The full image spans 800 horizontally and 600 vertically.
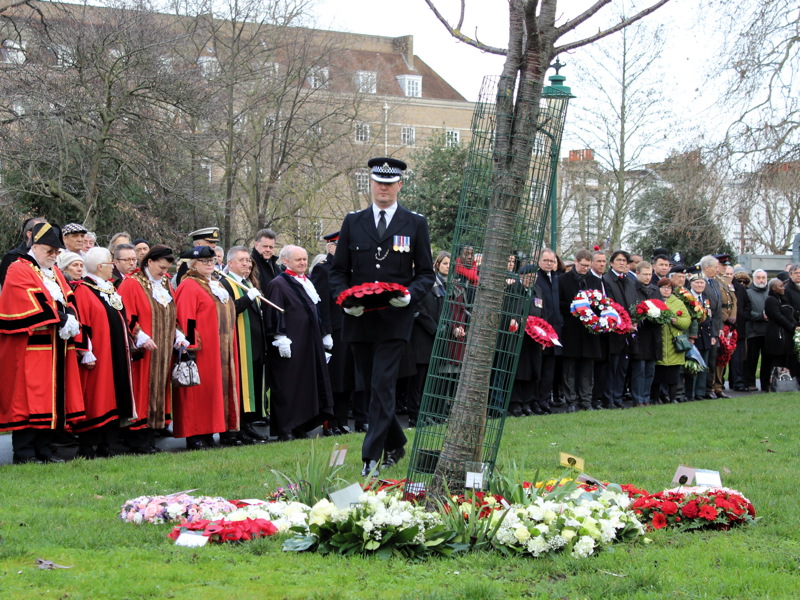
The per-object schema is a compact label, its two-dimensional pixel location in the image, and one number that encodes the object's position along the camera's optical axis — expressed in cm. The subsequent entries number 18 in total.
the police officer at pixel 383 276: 813
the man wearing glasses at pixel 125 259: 1115
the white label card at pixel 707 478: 682
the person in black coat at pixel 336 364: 1216
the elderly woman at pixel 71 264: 1009
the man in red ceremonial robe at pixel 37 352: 924
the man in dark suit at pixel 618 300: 1502
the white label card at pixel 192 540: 577
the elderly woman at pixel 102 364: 995
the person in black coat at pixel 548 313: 1441
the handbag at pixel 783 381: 1766
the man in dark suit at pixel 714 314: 1658
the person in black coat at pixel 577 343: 1450
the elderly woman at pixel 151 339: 1048
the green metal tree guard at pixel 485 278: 632
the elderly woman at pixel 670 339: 1547
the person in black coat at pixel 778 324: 1731
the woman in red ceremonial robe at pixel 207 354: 1074
